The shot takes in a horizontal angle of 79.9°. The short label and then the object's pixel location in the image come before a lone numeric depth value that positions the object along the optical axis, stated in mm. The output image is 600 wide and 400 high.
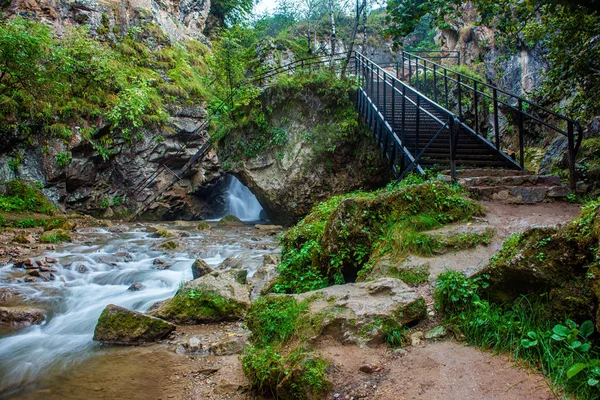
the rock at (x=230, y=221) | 14398
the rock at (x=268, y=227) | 12634
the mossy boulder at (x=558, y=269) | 1925
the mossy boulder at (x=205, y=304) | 4375
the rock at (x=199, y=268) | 6368
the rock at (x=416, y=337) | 2461
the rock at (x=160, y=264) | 7470
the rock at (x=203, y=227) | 12677
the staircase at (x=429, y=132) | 6555
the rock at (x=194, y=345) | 3668
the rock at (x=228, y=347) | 3560
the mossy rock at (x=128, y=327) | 3914
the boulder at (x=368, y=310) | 2551
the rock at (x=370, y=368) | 2230
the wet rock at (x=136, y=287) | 6288
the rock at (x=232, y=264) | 7035
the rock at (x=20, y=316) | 4582
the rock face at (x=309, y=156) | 12062
